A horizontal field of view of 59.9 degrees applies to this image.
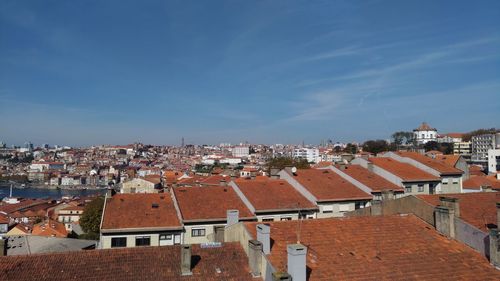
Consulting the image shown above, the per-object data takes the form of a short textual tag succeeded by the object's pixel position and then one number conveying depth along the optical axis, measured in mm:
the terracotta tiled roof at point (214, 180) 64094
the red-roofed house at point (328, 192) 30281
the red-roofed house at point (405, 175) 34844
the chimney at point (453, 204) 17062
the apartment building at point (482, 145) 123388
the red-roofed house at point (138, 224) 25344
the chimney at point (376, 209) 21547
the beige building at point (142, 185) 93062
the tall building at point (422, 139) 191725
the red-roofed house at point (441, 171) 37125
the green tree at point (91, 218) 48625
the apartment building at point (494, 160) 94812
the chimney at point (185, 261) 14947
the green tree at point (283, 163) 69875
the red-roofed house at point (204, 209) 26938
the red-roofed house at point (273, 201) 28688
